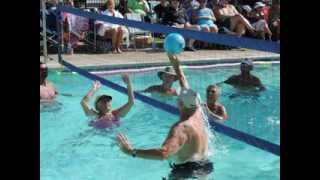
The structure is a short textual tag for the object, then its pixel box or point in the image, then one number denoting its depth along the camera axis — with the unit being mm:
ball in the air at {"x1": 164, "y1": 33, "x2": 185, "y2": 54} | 4625
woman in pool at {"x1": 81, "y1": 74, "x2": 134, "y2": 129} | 6004
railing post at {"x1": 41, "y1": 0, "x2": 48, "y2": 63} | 9102
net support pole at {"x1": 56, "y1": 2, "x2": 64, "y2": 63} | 9426
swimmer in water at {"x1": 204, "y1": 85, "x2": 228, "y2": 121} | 5616
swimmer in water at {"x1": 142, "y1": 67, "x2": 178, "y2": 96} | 6727
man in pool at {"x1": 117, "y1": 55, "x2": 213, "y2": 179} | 3855
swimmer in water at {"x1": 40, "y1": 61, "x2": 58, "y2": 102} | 6916
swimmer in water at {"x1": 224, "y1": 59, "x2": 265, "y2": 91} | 7883
